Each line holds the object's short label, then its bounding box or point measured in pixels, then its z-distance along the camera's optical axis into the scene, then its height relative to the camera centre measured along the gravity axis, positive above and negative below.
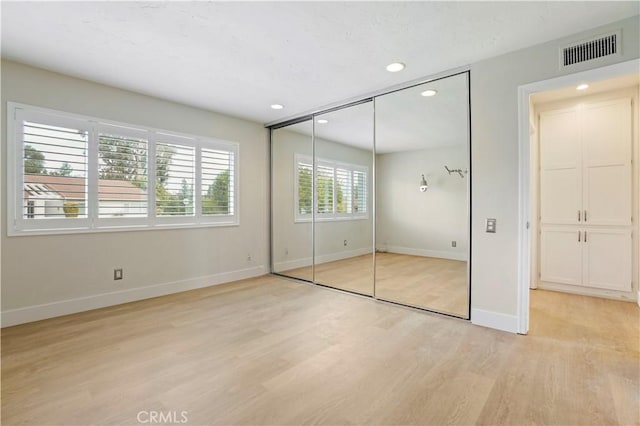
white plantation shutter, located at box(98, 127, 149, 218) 3.49 +0.45
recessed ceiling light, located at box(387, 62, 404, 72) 2.96 +1.45
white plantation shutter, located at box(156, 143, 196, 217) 3.95 +0.45
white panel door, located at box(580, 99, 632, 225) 3.57 +0.62
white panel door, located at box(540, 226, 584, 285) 3.89 -0.56
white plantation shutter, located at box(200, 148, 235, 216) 4.39 +0.47
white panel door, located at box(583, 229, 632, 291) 3.57 -0.56
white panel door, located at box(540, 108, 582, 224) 3.88 +0.60
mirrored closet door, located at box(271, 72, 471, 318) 3.40 +0.23
